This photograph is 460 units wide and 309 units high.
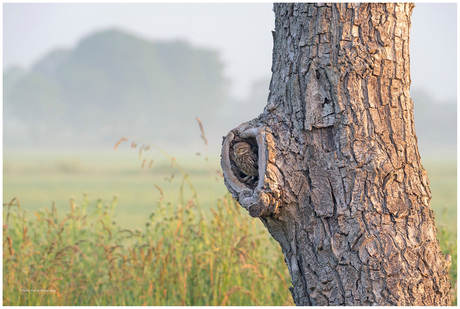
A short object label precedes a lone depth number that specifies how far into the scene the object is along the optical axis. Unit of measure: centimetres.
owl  1591
